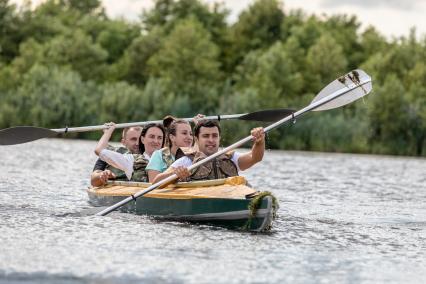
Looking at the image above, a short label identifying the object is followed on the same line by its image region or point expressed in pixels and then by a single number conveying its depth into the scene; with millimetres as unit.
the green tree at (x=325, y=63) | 65688
